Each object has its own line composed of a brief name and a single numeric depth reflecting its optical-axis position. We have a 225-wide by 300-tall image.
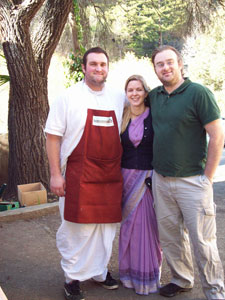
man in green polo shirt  2.79
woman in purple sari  3.17
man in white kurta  3.05
